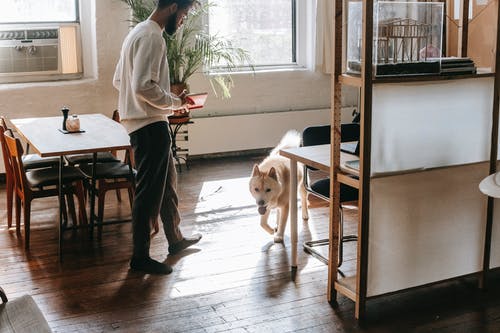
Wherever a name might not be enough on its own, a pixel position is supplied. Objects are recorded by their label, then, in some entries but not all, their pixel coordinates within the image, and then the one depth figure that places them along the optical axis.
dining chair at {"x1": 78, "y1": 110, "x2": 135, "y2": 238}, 4.62
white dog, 4.36
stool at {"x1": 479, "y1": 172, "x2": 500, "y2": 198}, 2.51
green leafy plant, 6.33
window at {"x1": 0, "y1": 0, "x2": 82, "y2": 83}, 6.53
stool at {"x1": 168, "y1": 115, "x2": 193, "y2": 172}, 6.38
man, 3.80
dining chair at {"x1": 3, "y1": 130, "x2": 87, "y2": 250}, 4.49
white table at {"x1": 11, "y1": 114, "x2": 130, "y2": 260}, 4.20
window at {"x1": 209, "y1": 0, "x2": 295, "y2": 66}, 7.27
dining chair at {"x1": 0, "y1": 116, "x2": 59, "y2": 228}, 4.84
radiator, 7.09
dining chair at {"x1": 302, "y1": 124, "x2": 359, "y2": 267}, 4.18
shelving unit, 3.19
